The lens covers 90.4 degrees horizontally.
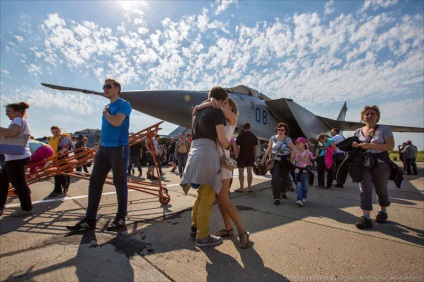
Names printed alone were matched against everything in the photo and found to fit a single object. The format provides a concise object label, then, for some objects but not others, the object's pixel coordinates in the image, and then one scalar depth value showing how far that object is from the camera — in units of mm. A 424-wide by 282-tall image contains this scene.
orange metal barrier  3479
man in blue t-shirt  2471
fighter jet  5059
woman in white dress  2016
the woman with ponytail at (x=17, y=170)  2986
